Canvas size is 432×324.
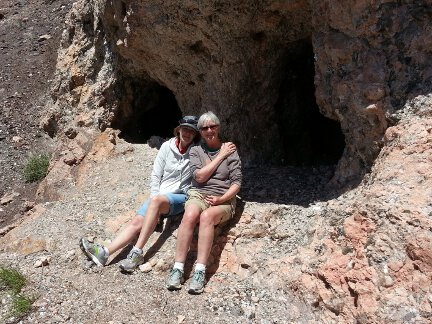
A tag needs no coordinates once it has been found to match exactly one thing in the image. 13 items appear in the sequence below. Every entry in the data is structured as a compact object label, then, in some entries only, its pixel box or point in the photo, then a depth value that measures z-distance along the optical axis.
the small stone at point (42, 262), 5.19
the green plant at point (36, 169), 8.94
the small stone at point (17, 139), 9.86
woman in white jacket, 4.86
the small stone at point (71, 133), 8.52
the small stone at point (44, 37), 12.28
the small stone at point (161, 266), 4.82
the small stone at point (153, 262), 4.88
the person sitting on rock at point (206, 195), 4.48
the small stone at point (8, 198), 8.52
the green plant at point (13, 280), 4.86
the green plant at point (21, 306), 4.49
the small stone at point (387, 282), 3.64
